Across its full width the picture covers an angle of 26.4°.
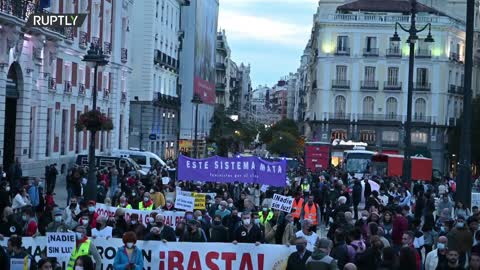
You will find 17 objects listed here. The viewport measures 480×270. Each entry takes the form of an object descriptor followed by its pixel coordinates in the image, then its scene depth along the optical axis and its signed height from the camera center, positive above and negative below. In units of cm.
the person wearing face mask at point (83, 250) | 1545 -183
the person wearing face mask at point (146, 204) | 2283 -163
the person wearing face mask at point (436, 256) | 1512 -171
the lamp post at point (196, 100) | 5526 +182
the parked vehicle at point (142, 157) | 4759 -121
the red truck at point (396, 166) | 5601 -143
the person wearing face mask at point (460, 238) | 1781 -167
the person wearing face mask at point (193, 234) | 1772 -176
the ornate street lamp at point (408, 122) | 3611 +70
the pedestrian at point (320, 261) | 1367 -166
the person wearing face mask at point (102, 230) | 1727 -170
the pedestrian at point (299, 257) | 1449 -171
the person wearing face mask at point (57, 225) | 1706 -166
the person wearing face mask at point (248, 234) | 1855 -180
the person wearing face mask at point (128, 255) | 1463 -179
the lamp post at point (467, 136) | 2362 +18
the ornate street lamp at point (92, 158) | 2886 -86
